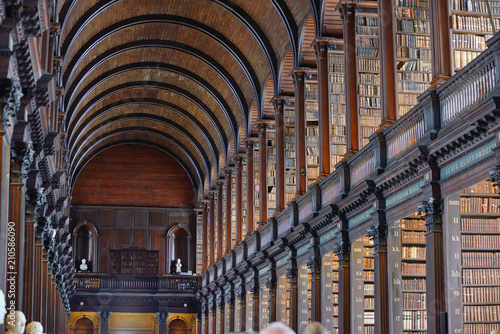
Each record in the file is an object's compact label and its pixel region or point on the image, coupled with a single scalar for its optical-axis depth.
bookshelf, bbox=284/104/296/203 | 20.88
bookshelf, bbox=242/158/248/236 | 26.14
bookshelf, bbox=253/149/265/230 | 24.67
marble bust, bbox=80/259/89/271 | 34.56
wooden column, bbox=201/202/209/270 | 34.69
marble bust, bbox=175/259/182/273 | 35.22
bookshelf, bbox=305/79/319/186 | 18.95
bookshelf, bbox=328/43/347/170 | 17.15
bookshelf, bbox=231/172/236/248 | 27.78
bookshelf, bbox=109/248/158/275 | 35.47
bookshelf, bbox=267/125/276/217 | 22.95
